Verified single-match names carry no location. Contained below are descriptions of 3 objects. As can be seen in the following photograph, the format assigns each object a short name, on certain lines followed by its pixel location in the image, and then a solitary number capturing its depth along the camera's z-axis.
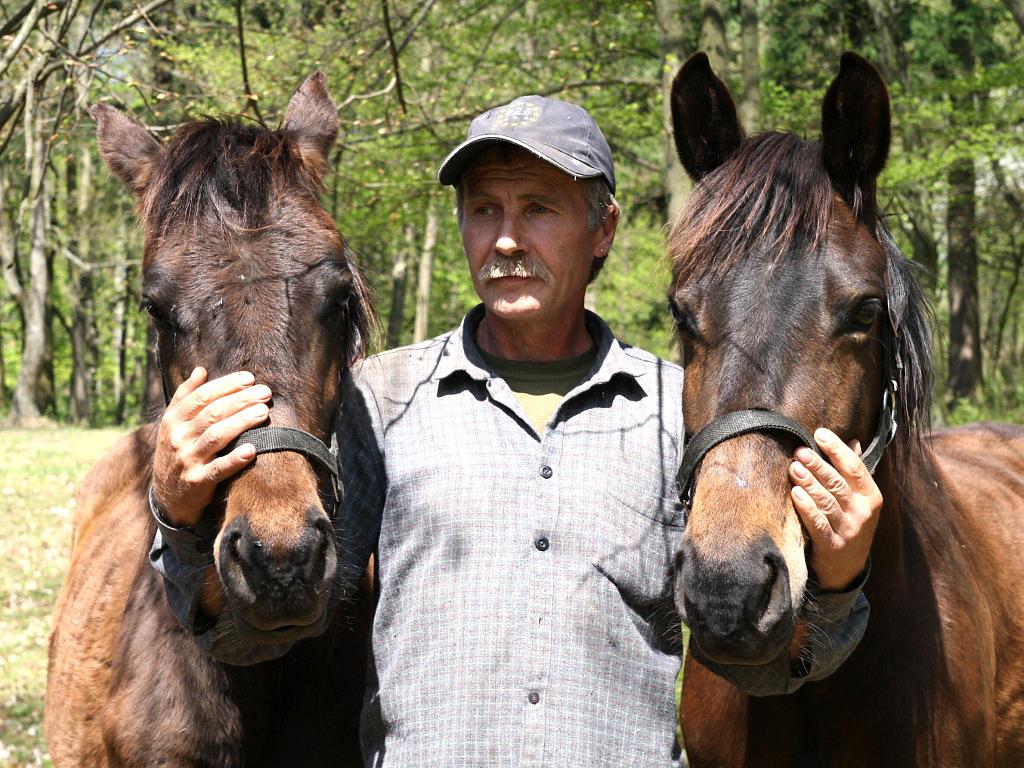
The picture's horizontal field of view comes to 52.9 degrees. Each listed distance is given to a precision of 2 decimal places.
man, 2.53
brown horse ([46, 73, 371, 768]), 2.27
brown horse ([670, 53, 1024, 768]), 2.21
